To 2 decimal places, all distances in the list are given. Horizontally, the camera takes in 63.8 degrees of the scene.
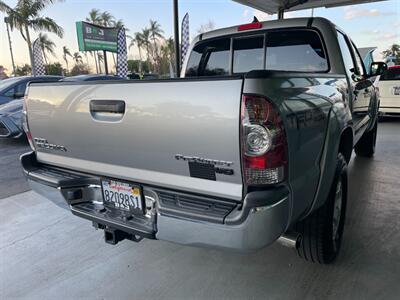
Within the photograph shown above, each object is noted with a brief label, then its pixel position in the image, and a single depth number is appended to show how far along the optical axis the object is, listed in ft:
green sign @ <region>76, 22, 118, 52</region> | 79.15
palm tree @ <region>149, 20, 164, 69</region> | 149.20
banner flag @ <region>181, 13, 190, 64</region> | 36.09
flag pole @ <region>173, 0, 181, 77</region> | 23.10
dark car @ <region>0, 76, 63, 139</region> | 22.17
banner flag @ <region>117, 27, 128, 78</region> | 53.67
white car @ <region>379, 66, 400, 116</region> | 28.55
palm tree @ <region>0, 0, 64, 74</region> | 66.28
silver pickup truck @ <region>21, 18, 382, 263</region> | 5.15
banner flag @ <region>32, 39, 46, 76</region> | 64.64
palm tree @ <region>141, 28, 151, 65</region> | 150.78
